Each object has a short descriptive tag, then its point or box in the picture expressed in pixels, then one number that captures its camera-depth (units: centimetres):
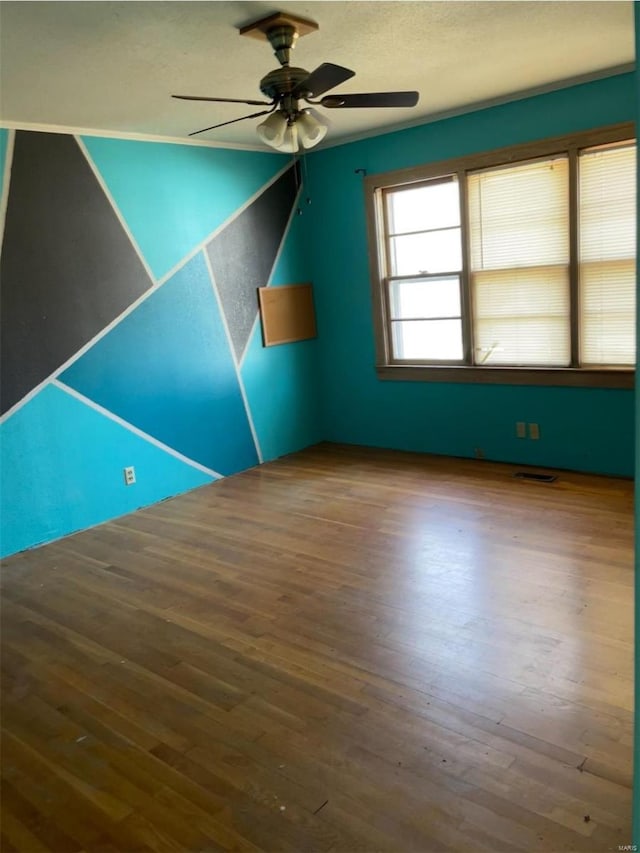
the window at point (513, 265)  424
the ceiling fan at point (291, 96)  278
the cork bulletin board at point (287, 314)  552
